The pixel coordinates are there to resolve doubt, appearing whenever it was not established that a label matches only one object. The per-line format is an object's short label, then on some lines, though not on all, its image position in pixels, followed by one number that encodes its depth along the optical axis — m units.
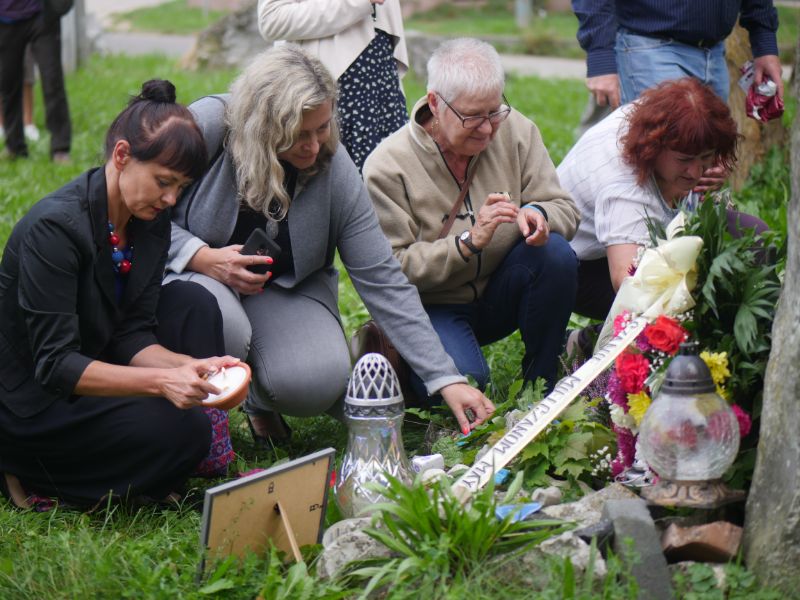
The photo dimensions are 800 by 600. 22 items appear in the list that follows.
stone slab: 2.50
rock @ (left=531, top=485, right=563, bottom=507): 2.98
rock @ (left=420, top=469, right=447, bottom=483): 2.98
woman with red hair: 3.71
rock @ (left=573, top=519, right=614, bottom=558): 2.65
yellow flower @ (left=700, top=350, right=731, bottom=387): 2.85
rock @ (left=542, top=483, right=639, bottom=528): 2.85
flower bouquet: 2.66
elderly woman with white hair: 3.80
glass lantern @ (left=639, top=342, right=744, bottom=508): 2.63
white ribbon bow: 2.99
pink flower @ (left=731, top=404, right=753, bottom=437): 2.83
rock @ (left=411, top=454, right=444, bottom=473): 3.28
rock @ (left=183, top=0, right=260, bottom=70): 13.55
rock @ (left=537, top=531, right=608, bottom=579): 2.60
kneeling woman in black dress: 3.08
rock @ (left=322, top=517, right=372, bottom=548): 2.91
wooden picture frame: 2.72
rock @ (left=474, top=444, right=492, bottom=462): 3.25
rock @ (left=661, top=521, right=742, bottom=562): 2.65
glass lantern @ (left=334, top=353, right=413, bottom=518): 3.13
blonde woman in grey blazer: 3.51
